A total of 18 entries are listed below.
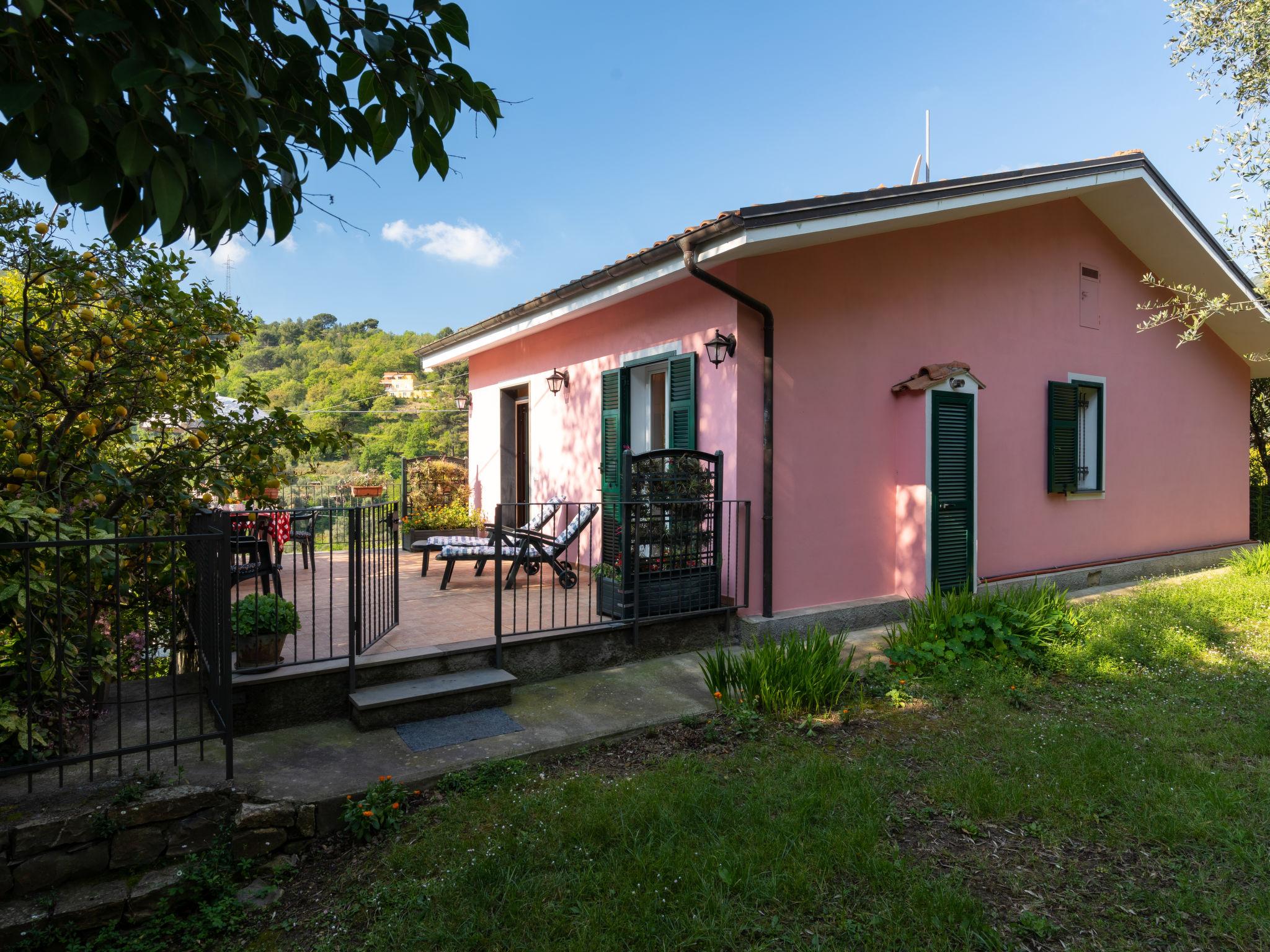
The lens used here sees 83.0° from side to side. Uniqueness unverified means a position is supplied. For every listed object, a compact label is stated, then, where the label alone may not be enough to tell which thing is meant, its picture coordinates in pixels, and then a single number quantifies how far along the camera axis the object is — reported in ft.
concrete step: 13.21
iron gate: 13.79
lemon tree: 10.03
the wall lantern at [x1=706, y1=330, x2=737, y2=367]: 19.61
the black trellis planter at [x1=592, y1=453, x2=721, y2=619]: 17.89
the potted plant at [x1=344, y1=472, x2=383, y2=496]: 47.19
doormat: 12.82
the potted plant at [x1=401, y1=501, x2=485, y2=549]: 32.68
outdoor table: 14.25
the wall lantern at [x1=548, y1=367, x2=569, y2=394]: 27.99
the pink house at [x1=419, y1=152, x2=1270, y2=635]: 20.03
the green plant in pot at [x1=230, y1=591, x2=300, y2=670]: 12.94
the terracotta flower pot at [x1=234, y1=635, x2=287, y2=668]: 12.93
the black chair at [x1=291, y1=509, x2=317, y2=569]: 26.63
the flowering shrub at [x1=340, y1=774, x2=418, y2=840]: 10.44
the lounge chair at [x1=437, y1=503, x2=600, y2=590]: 20.02
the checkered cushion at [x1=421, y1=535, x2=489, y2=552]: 23.68
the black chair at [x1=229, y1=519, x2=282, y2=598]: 17.51
